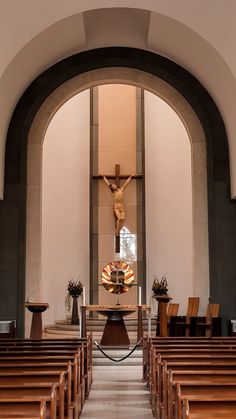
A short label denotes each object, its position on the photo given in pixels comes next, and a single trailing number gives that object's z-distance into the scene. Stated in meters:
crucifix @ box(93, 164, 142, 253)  14.49
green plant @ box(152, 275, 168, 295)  12.58
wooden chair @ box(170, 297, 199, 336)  9.65
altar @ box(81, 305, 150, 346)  9.90
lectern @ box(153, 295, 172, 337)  9.67
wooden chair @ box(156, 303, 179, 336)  10.29
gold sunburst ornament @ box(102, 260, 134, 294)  10.95
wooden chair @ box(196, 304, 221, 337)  9.27
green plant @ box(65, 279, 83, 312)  12.96
